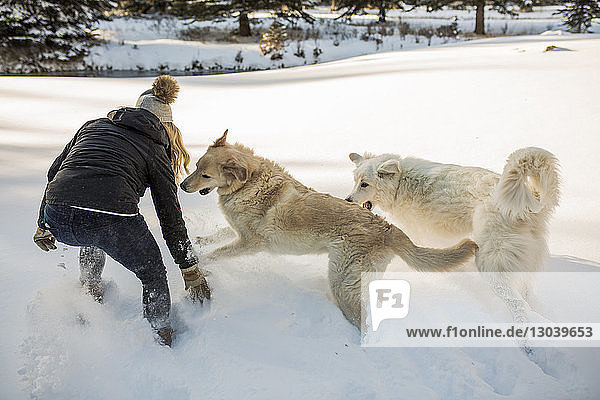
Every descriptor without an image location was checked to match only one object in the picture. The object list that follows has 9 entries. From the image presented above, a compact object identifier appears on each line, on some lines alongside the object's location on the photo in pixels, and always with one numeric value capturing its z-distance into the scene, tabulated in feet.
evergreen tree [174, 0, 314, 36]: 63.52
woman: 6.63
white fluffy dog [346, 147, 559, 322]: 8.48
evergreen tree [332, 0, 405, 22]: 73.41
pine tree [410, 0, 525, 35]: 66.40
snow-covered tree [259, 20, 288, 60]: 57.31
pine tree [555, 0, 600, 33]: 67.51
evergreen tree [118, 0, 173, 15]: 74.43
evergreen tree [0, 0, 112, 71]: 52.42
